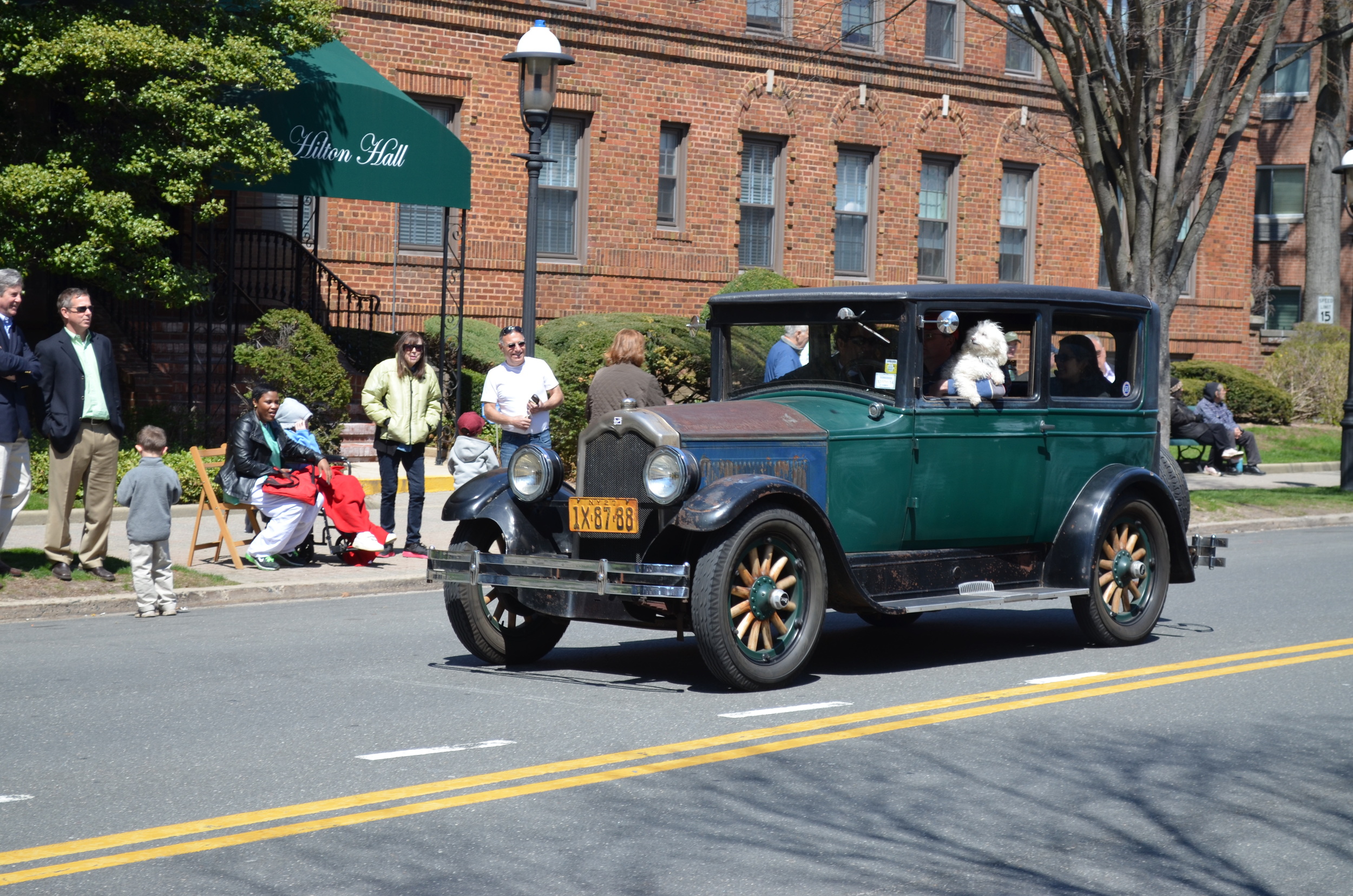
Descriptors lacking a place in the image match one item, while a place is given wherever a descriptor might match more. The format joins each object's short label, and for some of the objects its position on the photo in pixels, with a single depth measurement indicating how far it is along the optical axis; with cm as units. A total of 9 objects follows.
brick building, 2164
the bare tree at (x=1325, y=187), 3469
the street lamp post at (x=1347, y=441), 2030
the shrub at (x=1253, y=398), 2770
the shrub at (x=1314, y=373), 2853
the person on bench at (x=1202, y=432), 2189
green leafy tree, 1481
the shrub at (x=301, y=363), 1652
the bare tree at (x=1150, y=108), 1606
